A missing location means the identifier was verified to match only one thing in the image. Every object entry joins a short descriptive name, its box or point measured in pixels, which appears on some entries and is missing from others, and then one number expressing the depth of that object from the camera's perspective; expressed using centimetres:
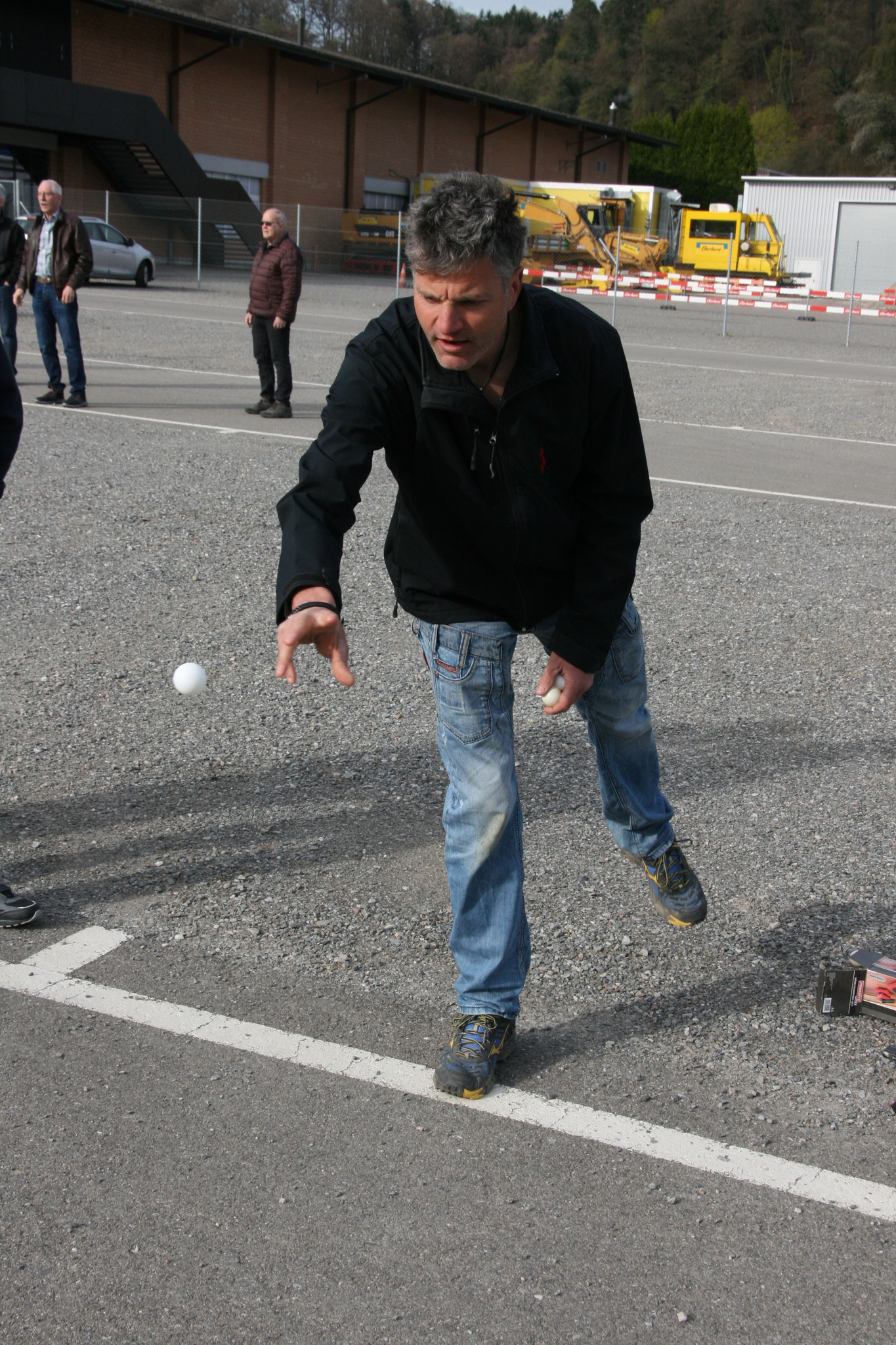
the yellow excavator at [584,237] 4094
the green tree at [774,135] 9969
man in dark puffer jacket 1219
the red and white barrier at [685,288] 2828
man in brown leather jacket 1209
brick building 4028
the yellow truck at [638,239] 4122
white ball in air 402
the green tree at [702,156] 7250
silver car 2952
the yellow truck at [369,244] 4034
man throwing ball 254
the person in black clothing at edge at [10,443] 362
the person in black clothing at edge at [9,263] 1236
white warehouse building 5053
